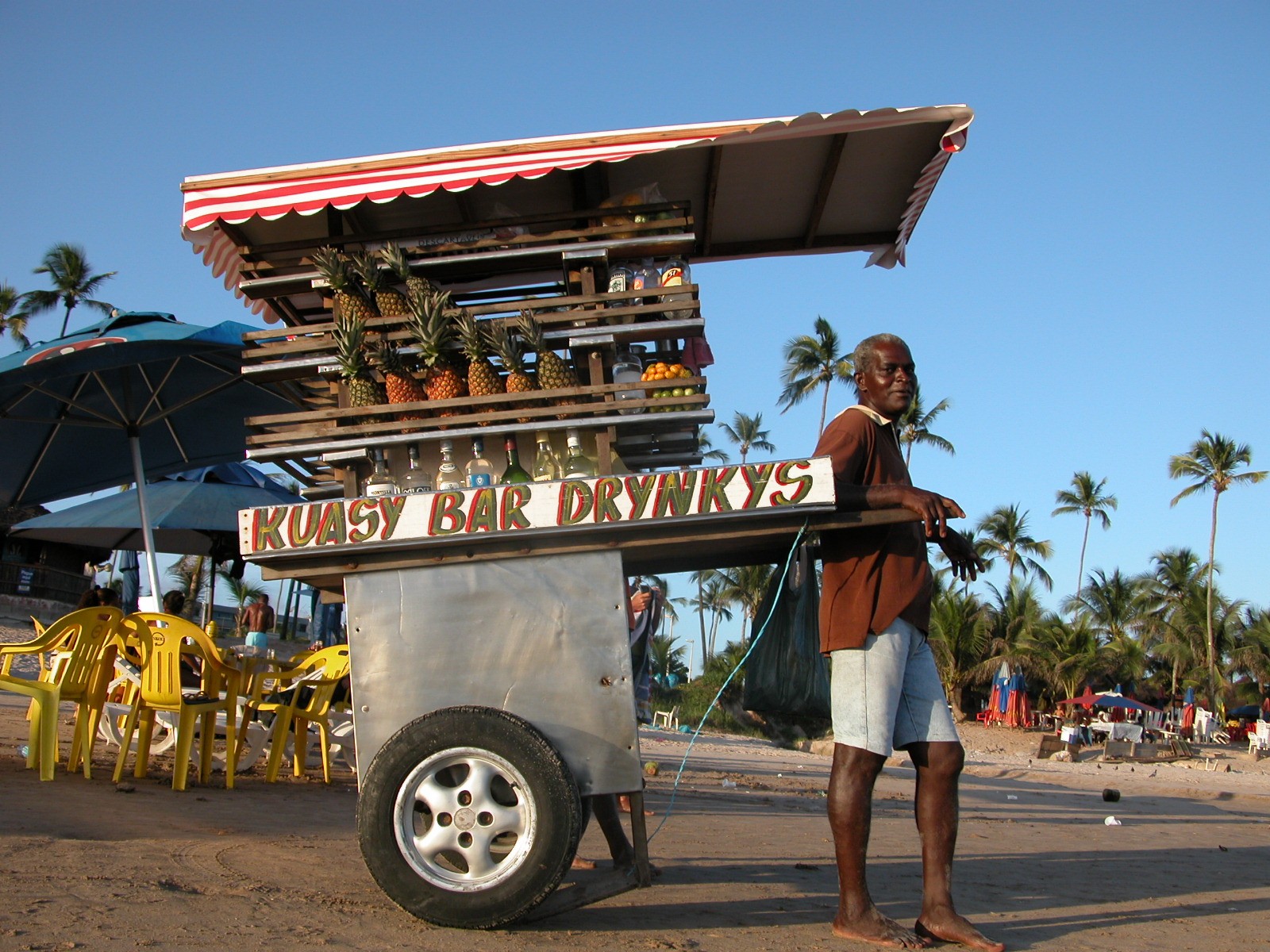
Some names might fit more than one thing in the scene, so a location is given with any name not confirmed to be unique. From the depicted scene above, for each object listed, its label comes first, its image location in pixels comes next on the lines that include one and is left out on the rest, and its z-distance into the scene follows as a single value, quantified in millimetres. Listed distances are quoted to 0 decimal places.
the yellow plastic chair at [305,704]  6836
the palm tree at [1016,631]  42969
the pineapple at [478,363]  4234
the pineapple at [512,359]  4188
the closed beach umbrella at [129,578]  19453
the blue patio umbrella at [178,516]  13992
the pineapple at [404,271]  4418
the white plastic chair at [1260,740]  30938
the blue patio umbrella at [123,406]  9492
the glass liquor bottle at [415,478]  4223
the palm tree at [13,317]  38844
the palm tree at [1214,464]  52656
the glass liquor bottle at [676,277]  4406
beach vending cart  3266
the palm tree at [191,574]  33969
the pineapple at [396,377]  4297
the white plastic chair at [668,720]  30422
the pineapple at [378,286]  4422
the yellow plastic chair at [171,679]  5844
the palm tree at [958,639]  41844
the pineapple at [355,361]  4277
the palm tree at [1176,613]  50344
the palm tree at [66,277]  42812
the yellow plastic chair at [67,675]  5570
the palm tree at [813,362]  47438
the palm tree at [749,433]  55969
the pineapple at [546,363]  4234
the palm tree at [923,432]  50156
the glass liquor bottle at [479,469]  4031
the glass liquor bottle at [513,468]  4223
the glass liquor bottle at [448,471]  4148
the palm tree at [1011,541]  58750
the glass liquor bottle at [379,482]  4055
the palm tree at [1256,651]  46812
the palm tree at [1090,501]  65562
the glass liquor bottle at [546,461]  4254
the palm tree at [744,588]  48750
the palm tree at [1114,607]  55719
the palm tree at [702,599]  61859
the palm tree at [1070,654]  43500
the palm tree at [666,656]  60344
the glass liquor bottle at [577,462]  4129
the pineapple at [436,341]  4297
